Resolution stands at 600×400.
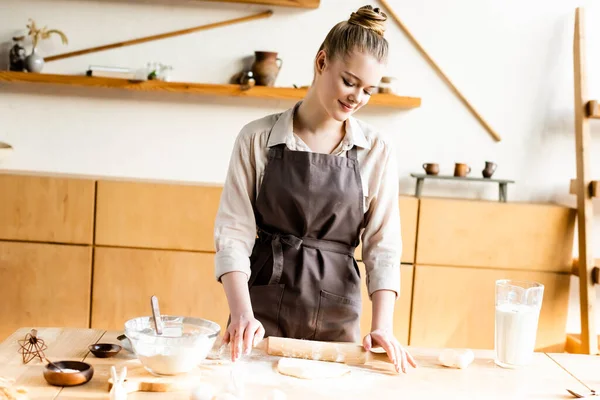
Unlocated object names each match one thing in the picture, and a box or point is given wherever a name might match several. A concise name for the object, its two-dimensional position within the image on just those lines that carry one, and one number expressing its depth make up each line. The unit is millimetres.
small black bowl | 1650
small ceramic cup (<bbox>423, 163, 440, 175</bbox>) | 3742
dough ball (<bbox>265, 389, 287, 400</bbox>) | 1397
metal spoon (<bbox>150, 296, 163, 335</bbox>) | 1597
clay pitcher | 3701
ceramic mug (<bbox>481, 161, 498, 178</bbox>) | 3758
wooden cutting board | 1466
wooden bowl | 1467
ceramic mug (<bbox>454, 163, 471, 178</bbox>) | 3762
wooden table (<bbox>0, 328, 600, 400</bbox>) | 1488
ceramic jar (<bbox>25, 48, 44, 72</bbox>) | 3678
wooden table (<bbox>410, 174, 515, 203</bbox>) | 3707
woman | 1953
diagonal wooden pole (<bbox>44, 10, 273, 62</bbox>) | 3785
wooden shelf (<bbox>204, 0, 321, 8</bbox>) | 3715
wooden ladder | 3541
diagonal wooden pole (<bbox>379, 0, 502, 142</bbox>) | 3836
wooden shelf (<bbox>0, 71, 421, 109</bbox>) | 3664
